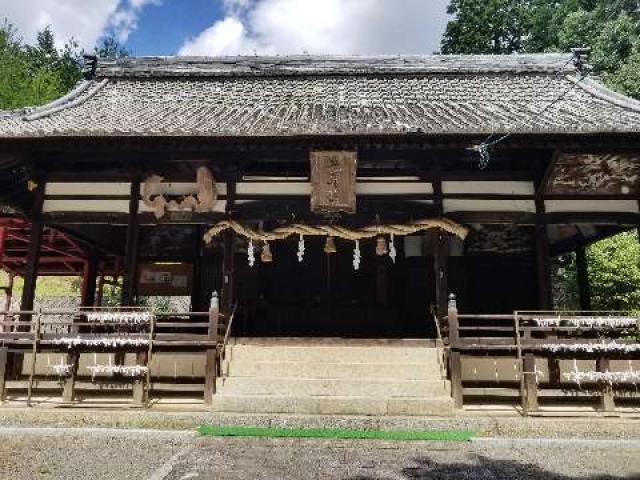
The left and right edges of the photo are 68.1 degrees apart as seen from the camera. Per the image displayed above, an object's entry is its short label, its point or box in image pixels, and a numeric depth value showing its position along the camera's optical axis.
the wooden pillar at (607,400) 8.32
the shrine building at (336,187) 9.73
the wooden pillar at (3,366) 8.69
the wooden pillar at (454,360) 8.52
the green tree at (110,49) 47.78
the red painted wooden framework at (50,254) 14.69
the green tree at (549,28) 31.81
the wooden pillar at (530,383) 8.20
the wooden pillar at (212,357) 8.55
